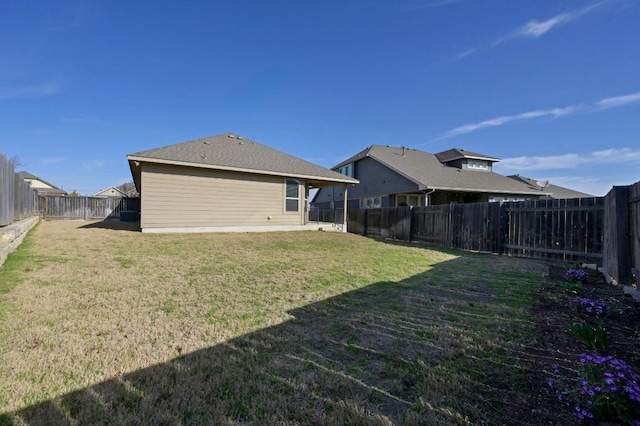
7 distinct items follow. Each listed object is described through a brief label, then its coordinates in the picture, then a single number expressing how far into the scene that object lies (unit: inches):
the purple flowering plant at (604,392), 63.7
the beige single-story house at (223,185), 453.1
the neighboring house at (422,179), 757.3
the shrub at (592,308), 131.9
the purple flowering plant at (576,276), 201.9
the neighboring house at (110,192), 1896.5
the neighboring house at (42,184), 1589.6
